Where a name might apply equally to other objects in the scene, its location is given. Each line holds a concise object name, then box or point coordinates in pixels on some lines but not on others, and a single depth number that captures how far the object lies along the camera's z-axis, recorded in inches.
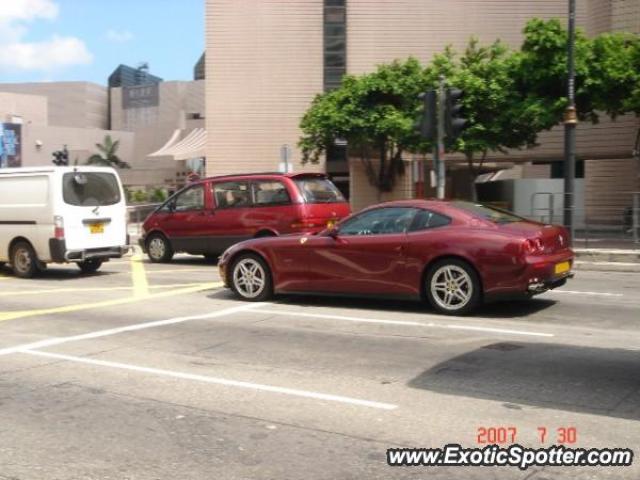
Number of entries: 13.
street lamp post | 648.4
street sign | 923.4
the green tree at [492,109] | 845.8
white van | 522.3
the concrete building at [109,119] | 3238.2
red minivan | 562.3
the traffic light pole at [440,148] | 563.5
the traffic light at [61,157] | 1141.7
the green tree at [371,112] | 1040.2
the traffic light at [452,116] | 559.2
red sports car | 338.3
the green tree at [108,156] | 3383.4
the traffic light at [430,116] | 569.0
